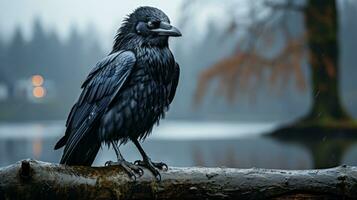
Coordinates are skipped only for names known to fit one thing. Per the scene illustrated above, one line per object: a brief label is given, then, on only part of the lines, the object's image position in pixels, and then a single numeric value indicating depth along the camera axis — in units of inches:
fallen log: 162.5
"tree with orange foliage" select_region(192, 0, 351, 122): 410.4
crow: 165.7
